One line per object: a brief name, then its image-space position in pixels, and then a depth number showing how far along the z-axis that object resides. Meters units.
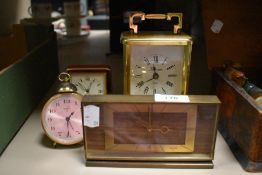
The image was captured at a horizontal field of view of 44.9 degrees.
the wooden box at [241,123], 0.67
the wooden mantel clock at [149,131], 0.69
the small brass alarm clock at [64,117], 0.78
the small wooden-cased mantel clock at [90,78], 0.89
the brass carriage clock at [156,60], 0.78
